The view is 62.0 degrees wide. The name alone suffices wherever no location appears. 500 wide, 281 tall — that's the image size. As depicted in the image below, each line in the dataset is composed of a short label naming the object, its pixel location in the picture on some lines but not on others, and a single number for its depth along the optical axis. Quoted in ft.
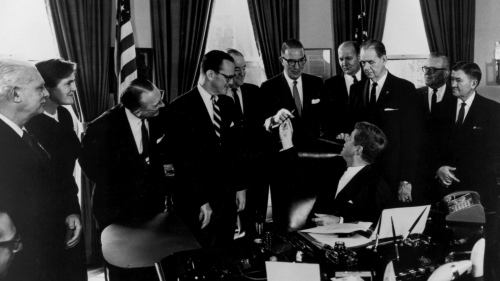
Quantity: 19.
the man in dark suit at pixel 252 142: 12.55
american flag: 12.76
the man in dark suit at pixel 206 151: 10.30
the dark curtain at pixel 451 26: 18.21
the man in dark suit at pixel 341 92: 13.93
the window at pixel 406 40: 18.65
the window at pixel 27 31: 12.27
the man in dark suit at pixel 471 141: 12.50
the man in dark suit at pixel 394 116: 12.05
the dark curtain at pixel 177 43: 15.08
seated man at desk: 7.97
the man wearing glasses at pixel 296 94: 13.53
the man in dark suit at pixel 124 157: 10.15
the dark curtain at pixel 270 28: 16.30
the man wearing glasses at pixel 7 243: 6.30
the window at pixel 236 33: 16.57
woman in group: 8.26
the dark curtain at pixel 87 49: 13.05
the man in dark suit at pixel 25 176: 6.76
